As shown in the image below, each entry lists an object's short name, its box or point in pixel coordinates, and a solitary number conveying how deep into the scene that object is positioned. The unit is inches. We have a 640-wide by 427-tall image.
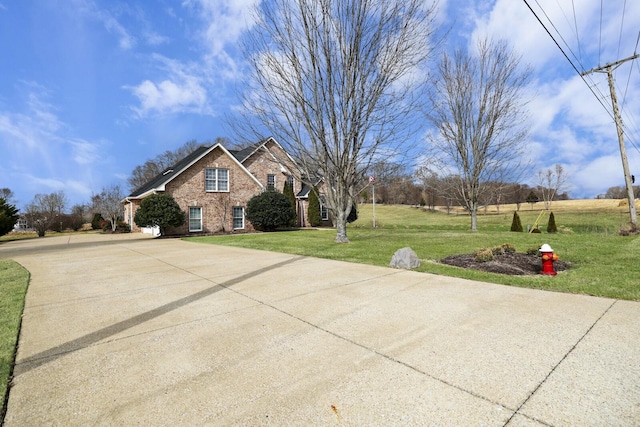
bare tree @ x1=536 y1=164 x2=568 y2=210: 1898.4
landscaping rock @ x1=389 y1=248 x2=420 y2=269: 254.1
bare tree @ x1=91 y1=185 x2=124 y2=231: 1201.4
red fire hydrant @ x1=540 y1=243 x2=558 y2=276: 219.3
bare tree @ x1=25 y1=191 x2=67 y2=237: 1256.7
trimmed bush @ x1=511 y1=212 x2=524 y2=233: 770.8
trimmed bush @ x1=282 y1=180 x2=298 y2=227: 941.8
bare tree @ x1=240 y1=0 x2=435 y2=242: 416.5
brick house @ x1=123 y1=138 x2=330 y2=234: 776.9
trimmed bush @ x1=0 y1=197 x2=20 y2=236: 821.2
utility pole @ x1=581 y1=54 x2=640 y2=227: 577.1
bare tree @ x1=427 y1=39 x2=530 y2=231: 684.7
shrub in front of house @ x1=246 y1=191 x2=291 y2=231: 834.8
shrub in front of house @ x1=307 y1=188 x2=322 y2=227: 1055.0
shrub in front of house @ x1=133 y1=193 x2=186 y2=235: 678.5
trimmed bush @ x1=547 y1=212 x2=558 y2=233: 710.5
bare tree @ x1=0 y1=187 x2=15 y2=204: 1500.9
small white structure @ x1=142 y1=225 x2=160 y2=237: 777.9
